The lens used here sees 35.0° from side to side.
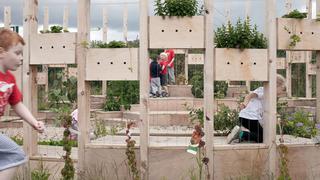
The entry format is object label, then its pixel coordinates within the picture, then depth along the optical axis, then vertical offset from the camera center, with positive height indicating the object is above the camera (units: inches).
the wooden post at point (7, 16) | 539.7 +76.8
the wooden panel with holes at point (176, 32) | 208.4 +22.6
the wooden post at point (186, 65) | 574.5 +24.4
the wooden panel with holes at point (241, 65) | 211.3 +9.1
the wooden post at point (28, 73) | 222.5 +6.4
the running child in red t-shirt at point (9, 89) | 141.4 -0.4
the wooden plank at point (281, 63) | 512.0 +24.1
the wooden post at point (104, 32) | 508.5 +57.5
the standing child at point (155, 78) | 481.2 +8.7
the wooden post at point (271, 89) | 210.8 -1.0
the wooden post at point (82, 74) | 212.8 +5.6
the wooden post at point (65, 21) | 505.8 +67.8
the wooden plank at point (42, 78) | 513.6 +9.6
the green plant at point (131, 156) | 177.8 -24.4
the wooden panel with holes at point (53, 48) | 215.5 +16.8
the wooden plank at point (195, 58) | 597.6 +34.2
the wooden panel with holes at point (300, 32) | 215.3 +23.3
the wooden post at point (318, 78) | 233.1 +3.8
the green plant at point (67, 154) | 181.9 -24.1
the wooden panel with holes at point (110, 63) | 211.8 +10.1
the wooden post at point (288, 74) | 477.4 +11.9
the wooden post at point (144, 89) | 207.0 -0.8
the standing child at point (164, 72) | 501.0 +16.1
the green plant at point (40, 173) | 212.8 -36.4
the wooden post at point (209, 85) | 207.0 +0.8
